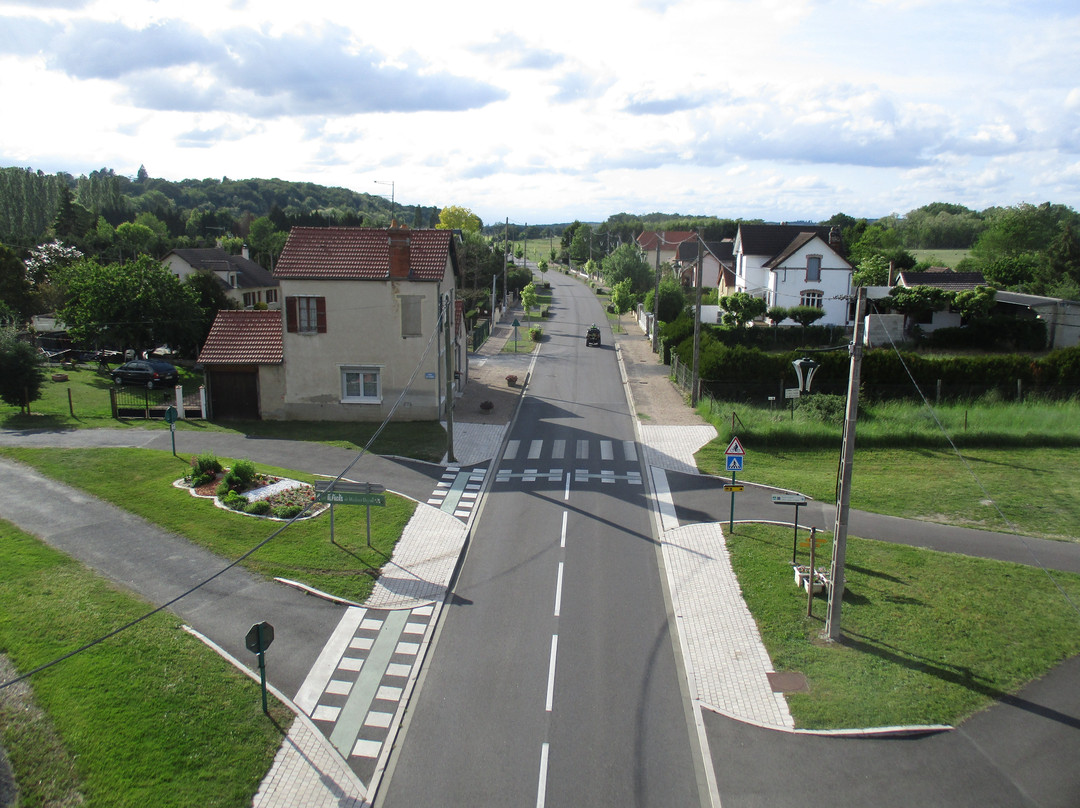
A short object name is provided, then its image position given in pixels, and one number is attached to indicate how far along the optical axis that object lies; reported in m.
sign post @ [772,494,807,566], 17.88
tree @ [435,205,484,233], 100.12
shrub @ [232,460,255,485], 23.41
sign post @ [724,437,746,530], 21.56
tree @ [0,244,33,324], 54.94
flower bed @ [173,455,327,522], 21.89
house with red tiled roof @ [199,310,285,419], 33.03
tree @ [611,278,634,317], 68.88
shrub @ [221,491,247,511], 22.05
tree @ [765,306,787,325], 53.56
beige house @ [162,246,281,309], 69.62
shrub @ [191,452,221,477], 24.02
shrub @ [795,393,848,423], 32.47
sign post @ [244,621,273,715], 12.43
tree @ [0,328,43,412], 32.69
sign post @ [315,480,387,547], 18.94
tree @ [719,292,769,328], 53.44
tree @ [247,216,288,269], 114.04
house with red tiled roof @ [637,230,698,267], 124.00
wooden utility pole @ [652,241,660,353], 54.70
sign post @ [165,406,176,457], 25.95
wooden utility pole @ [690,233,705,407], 34.22
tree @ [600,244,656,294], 78.19
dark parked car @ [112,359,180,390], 39.91
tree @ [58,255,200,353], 42.25
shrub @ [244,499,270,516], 21.75
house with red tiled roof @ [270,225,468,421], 32.44
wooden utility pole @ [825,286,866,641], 14.75
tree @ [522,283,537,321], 67.94
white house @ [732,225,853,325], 57.91
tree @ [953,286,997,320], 49.38
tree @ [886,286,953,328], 51.16
